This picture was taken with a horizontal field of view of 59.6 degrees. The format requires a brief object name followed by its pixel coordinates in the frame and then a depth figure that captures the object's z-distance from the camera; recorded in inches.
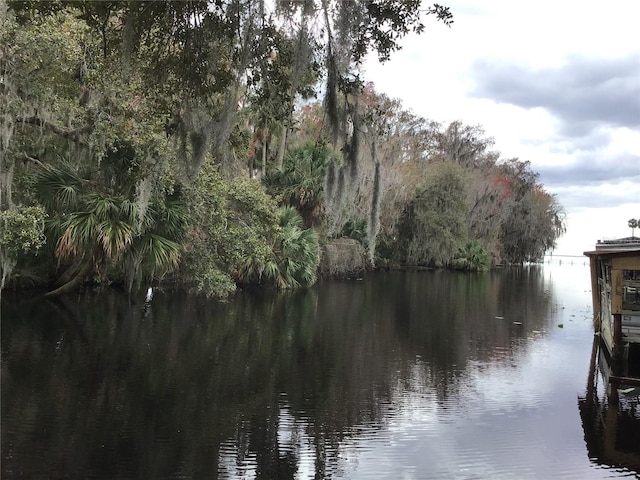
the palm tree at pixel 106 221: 525.0
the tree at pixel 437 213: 1427.2
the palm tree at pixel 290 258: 837.8
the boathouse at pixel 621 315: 361.4
